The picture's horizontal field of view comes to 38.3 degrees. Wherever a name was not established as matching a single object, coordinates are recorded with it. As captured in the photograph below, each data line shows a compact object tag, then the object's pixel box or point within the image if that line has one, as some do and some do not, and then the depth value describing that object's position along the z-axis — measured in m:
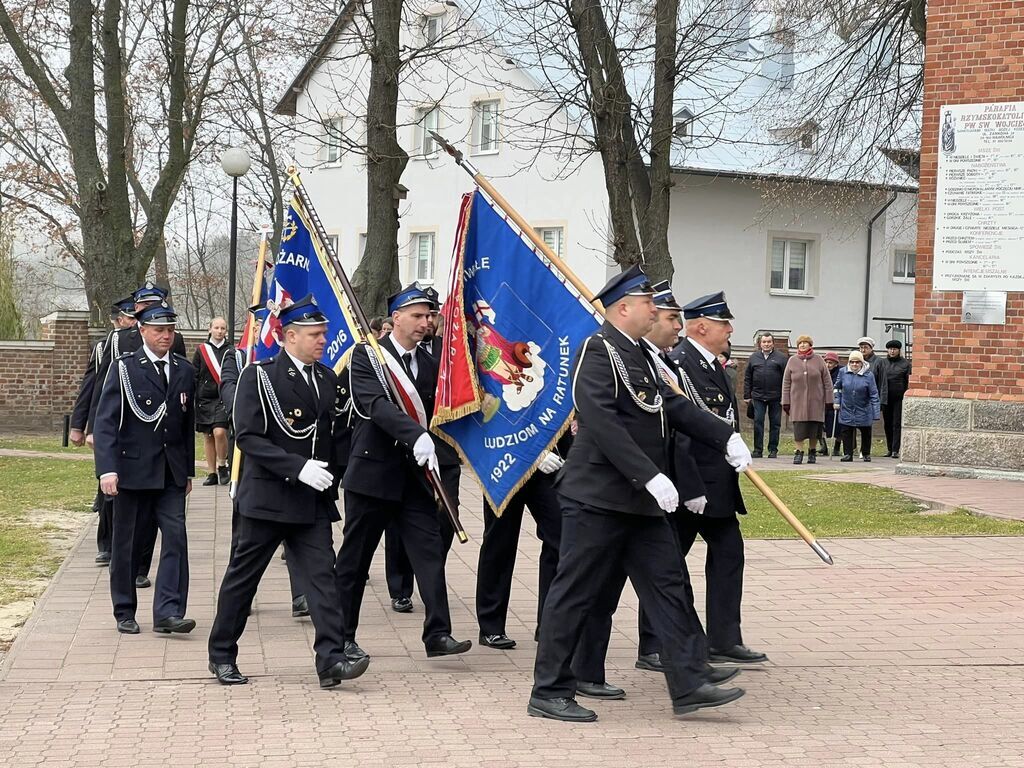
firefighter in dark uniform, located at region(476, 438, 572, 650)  7.90
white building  35.84
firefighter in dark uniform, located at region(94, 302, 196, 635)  8.25
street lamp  20.77
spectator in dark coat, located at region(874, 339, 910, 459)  22.52
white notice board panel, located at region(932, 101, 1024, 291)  15.82
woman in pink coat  21.36
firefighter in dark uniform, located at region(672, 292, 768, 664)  7.37
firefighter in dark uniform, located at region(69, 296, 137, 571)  10.48
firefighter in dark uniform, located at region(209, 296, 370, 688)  6.95
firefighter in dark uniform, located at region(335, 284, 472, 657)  7.55
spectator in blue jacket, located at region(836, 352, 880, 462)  21.67
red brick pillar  15.88
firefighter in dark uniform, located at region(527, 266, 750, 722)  6.34
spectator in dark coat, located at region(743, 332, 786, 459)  21.89
